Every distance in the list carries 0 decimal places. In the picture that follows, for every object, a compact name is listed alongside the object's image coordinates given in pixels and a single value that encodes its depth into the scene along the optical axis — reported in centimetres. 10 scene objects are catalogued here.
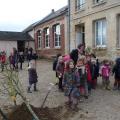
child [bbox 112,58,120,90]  501
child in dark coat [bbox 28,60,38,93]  495
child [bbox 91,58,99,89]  497
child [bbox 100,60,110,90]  507
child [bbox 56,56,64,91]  464
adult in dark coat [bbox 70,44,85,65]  450
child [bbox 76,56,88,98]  431
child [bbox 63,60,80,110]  385
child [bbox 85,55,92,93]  466
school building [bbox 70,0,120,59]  787
